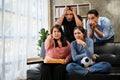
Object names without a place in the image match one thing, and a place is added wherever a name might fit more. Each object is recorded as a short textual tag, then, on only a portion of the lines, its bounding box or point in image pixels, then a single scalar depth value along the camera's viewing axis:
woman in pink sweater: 1.84
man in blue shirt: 2.12
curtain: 1.90
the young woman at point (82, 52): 1.81
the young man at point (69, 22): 2.13
